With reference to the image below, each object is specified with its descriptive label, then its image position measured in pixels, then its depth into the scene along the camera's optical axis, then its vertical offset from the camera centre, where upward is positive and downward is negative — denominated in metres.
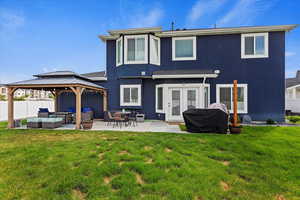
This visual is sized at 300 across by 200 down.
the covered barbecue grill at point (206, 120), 6.51 -1.09
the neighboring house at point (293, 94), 13.23 +0.60
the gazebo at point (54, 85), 7.83 +0.83
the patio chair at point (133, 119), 9.27 -1.43
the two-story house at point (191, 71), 9.76 +2.18
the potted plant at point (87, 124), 7.63 -1.46
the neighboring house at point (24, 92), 56.98 +2.51
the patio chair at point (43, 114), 9.57 -1.11
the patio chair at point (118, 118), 8.28 -1.20
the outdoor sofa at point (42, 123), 8.01 -1.47
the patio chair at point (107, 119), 9.84 -1.55
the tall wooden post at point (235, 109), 6.68 -0.53
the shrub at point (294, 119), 9.37 -1.49
